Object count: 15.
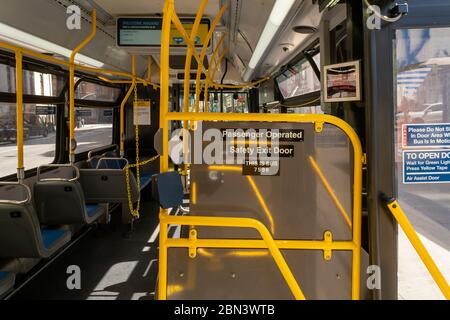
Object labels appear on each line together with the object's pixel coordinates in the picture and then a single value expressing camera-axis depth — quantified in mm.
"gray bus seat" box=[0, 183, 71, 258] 2990
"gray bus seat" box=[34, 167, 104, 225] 4070
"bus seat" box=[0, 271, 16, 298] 2680
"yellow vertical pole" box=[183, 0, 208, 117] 1970
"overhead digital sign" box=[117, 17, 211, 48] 3557
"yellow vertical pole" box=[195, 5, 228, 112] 2243
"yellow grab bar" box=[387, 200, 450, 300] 1490
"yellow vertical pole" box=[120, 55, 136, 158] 4874
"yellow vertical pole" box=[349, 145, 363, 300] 1729
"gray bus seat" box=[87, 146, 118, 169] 6067
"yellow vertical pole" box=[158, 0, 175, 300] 1538
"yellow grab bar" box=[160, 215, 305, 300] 1552
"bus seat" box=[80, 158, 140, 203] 4828
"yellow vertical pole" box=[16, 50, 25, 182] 2973
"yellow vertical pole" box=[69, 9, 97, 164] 3502
